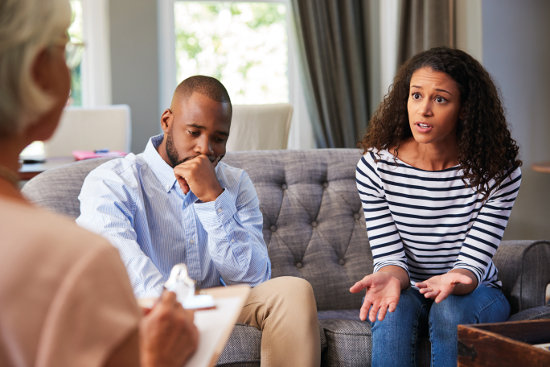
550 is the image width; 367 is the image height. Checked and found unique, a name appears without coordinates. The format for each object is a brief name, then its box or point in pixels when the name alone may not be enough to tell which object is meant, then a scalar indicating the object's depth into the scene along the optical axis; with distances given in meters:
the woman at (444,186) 2.79
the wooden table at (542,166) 4.04
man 2.65
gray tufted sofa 2.89
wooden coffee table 2.32
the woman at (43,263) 1.04
